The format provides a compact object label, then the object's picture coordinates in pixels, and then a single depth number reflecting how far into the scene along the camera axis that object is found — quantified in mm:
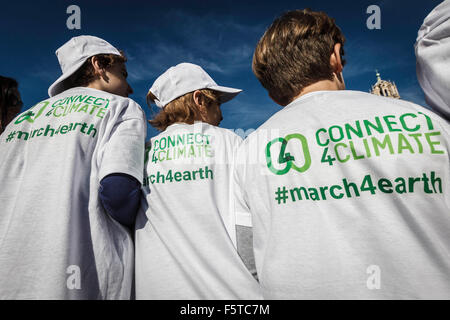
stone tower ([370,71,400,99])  47956
